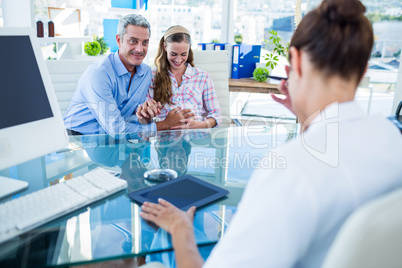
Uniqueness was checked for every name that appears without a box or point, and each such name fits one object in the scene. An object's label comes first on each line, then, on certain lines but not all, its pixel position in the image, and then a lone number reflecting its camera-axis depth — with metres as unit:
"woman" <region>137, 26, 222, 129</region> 2.52
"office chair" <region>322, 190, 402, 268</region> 0.58
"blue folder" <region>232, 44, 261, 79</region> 3.65
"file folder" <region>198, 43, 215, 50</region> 3.62
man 2.28
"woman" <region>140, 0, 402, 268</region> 0.66
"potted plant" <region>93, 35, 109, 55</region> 3.63
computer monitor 1.19
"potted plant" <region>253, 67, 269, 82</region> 3.54
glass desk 0.95
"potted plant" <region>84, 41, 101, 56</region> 3.55
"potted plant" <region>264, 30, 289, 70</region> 3.41
